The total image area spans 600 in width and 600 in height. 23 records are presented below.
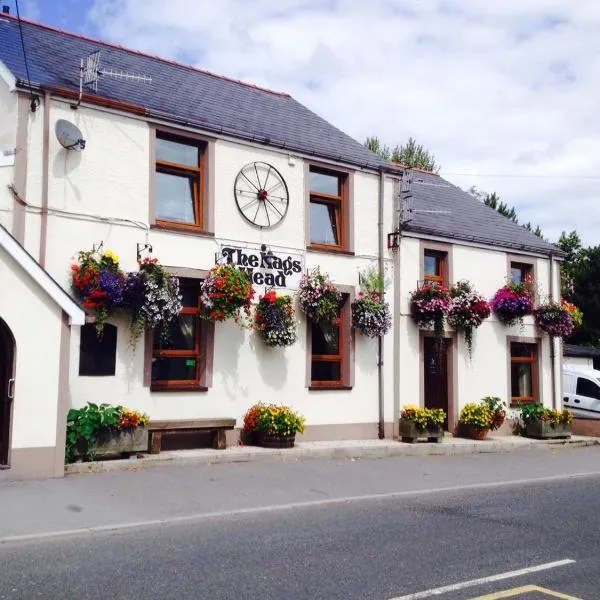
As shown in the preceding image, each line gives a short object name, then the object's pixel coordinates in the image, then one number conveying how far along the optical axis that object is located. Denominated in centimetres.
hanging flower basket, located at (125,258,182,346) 1242
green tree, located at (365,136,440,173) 4156
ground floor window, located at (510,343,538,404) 1961
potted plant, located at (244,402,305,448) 1380
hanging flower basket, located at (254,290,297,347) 1420
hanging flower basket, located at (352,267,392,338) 1551
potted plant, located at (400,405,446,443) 1600
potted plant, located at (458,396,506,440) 1756
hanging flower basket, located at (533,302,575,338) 1950
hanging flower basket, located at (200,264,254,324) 1333
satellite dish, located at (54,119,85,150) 1241
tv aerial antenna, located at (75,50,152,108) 1334
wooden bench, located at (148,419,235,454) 1273
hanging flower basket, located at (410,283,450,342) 1680
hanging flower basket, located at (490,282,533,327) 1867
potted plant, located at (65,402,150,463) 1151
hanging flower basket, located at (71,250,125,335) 1216
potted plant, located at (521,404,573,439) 1845
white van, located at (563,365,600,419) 2225
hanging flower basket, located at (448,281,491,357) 1750
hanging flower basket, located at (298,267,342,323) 1485
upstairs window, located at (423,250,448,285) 1805
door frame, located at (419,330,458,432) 1789
